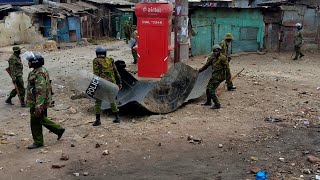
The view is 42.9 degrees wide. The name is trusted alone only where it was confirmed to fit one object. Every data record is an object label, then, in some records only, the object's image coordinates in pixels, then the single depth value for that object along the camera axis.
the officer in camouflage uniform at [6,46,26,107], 9.40
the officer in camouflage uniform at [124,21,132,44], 20.41
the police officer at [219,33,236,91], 10.59
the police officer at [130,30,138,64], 15.23
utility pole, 12.82
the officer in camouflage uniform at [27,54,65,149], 6.45
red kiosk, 11.80
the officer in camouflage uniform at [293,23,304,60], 15.52
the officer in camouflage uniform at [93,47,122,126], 7.95
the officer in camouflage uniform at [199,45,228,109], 8.92
